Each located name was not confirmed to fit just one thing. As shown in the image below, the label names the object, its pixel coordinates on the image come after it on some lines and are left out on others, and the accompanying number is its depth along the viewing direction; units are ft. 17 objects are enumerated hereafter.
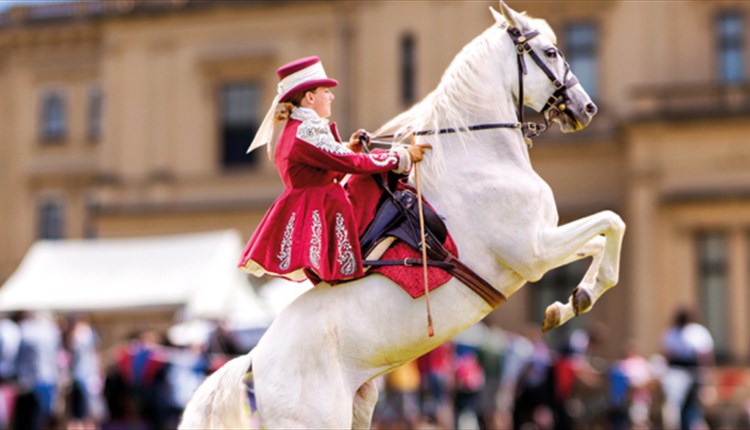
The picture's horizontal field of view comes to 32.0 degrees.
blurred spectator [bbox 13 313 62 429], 57.47
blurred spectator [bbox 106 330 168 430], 62.03
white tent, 81.00
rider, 22.38
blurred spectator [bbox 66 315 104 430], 65.26
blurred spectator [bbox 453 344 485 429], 69.36
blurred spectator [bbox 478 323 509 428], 75.56
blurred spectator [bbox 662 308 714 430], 65.51
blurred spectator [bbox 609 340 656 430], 68.27
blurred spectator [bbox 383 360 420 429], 67.97
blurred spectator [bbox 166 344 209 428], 62.59
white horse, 22.52
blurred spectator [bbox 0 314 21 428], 58.18
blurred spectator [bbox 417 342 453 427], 67.87
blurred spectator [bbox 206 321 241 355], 65.31
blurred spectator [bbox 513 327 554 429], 66.44
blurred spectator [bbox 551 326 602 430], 65.87
